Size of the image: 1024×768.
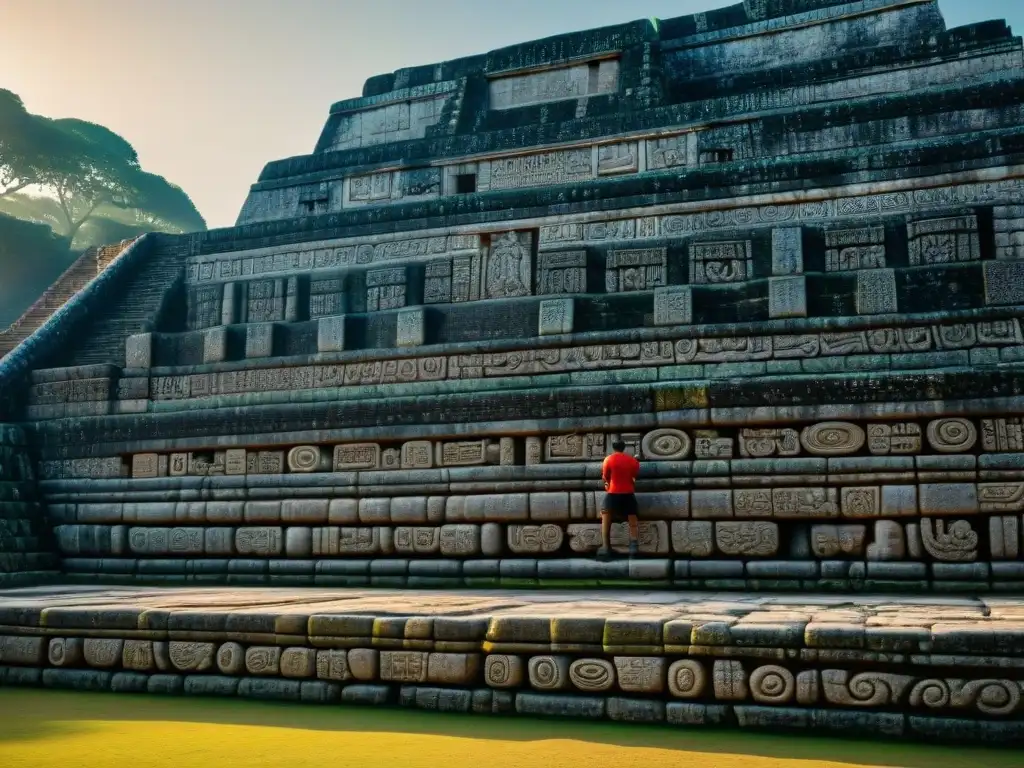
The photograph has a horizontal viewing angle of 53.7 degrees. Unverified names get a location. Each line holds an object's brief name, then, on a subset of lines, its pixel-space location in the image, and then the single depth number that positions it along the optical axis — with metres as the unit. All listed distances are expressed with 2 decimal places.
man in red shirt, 8.28
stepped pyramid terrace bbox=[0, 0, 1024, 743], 5.25
